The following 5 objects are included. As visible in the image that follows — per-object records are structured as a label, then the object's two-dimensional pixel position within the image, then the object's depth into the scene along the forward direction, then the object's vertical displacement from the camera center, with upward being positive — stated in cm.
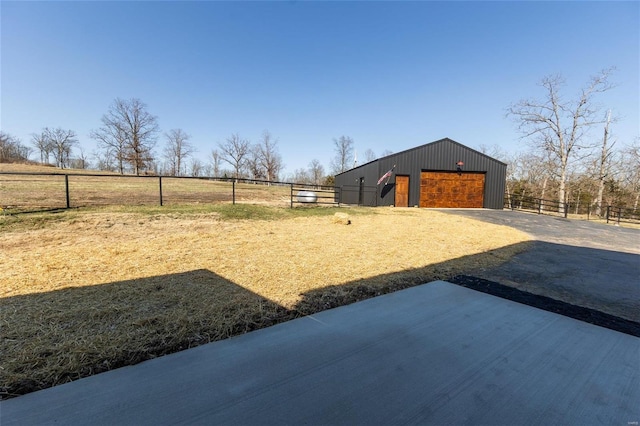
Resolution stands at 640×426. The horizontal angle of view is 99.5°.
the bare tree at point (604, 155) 1920 +302
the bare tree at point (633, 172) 2195 +221
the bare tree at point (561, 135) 1853 +429
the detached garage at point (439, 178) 1636 +100
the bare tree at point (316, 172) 5144 +400
